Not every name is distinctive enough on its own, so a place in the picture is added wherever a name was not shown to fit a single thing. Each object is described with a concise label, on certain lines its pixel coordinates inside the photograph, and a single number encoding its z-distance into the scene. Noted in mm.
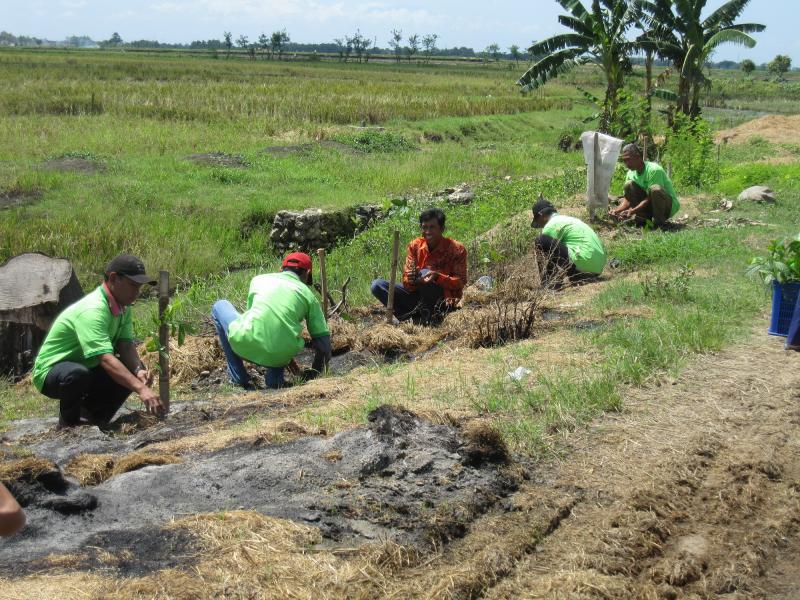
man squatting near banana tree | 10867
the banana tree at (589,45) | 17344
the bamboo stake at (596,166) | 11414
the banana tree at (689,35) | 21344
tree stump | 8188
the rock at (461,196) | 15248
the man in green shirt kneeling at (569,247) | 8820
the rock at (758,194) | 12719
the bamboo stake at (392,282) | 8102
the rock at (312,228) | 13727
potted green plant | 5590
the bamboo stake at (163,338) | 5824
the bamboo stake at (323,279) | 8008
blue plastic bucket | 5738
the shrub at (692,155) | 14719
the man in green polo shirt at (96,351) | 5699
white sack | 11422
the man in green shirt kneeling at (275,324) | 6504
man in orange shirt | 8242
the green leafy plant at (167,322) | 5852
